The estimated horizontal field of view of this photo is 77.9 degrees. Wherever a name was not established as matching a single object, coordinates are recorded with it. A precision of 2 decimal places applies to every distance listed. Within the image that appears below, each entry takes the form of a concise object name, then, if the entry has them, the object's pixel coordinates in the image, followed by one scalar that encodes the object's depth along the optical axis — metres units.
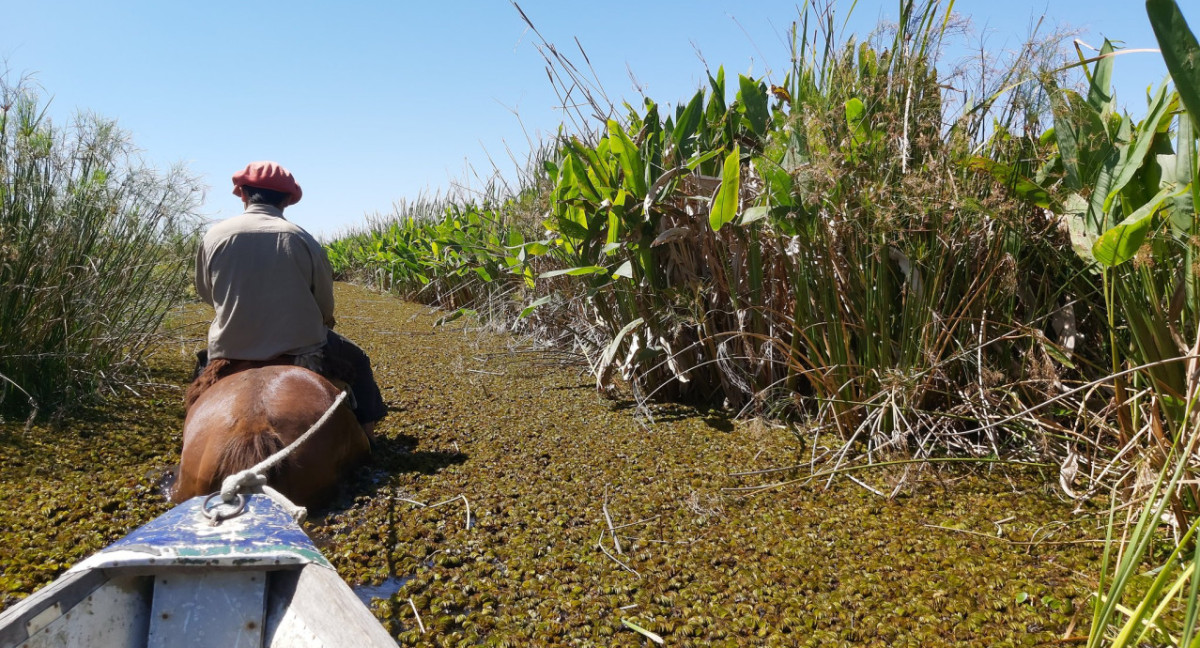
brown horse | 1.92
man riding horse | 2.53
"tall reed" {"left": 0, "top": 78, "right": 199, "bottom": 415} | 2.67
